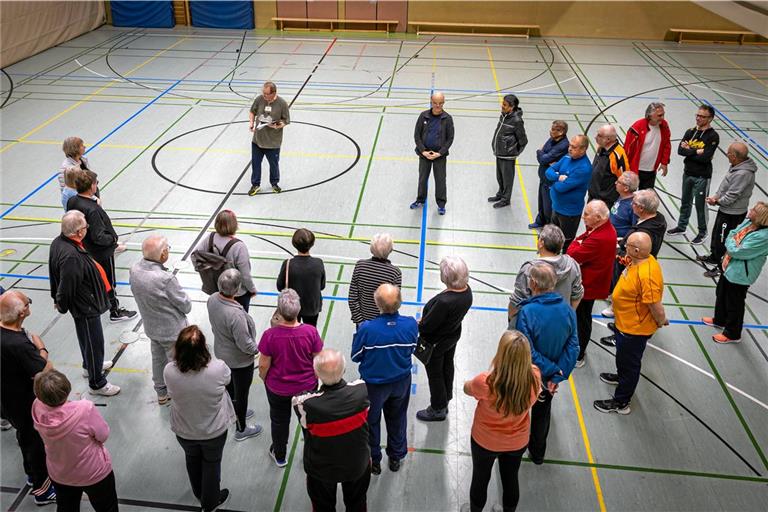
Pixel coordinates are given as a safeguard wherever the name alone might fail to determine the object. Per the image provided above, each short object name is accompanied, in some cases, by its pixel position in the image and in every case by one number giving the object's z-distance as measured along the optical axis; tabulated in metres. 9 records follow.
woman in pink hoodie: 3.35
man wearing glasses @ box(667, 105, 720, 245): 7.48
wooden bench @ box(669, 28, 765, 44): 18.73
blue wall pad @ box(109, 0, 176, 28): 19.19
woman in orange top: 3.37
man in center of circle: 8.46
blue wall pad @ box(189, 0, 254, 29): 19.47
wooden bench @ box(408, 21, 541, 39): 19.38
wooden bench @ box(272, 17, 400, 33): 19.60
